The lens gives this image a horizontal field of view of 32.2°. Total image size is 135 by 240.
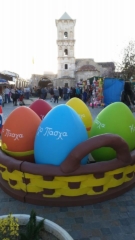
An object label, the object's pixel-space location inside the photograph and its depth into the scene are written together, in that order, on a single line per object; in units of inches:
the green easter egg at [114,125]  153.6
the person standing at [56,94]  789.4
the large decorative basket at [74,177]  121.4
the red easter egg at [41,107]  218.4
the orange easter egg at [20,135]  149.6
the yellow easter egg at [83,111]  221.3
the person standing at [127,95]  483.9
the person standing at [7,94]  778.7
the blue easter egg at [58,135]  131.3
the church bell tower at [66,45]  2384.4
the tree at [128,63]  1054.1
